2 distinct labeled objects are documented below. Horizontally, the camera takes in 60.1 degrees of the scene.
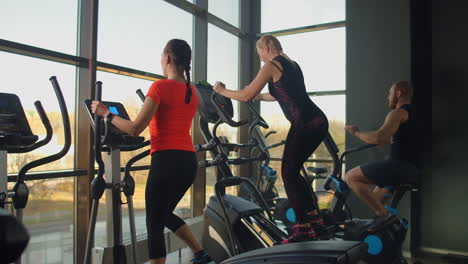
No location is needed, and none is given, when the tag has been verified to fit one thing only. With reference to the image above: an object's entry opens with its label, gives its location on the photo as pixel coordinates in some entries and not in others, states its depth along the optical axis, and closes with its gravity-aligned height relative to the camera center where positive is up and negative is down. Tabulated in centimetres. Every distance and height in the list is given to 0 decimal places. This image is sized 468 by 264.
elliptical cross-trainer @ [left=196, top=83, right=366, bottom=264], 270 -50
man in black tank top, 310 -9
